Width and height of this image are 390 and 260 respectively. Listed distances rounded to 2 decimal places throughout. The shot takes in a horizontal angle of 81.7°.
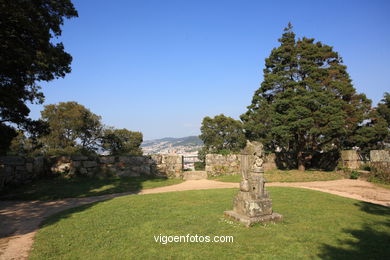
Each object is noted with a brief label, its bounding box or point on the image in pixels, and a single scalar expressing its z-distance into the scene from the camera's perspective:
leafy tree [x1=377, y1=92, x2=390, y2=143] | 19.78
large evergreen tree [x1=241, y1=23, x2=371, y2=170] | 14.85
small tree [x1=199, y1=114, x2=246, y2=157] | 32.31
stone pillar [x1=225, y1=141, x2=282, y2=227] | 5.46
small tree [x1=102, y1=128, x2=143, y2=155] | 26.39
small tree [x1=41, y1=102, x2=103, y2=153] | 23.08
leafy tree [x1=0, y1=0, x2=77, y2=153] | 7.22
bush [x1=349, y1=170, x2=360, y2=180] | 13.21
